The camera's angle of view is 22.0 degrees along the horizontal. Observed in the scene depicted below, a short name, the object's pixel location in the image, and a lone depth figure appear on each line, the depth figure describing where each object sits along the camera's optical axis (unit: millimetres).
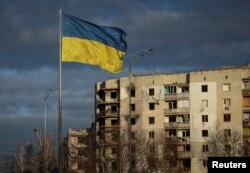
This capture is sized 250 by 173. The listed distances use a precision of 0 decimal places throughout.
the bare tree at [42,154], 79750
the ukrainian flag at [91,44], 22344
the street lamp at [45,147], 65344
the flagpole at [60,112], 21828
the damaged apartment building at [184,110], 97812
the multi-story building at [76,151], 83250
